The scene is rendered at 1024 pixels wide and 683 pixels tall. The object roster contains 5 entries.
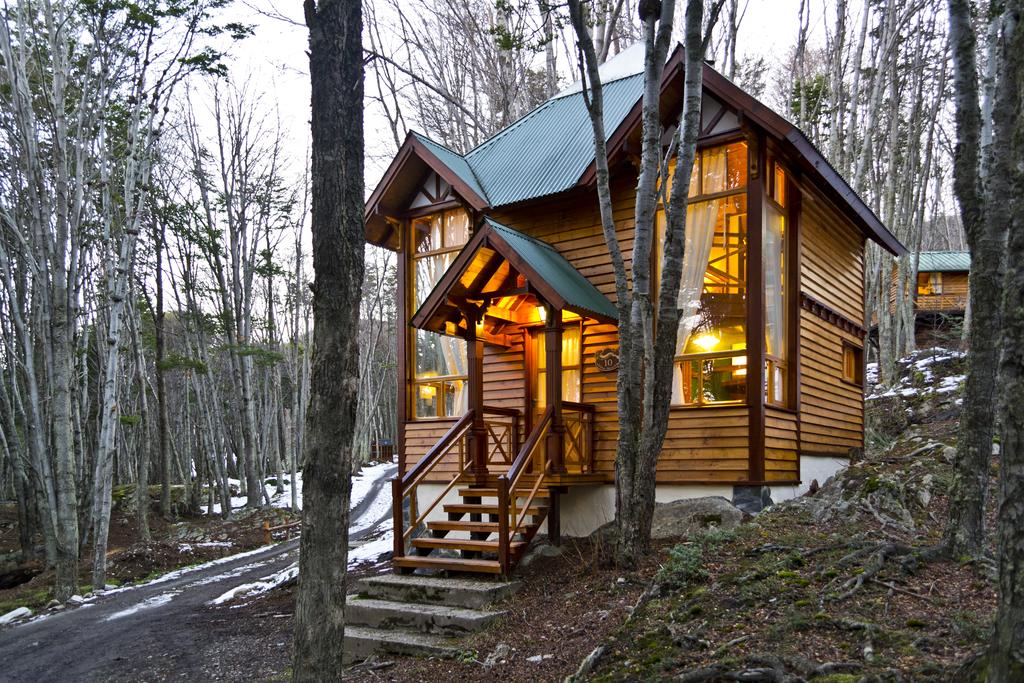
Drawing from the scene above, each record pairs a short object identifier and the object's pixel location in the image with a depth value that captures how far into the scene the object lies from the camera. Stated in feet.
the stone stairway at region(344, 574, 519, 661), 24.06
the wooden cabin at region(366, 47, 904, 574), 31.48
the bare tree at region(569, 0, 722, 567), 24.75
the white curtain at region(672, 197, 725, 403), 33.06
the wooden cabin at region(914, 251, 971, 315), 94.99
